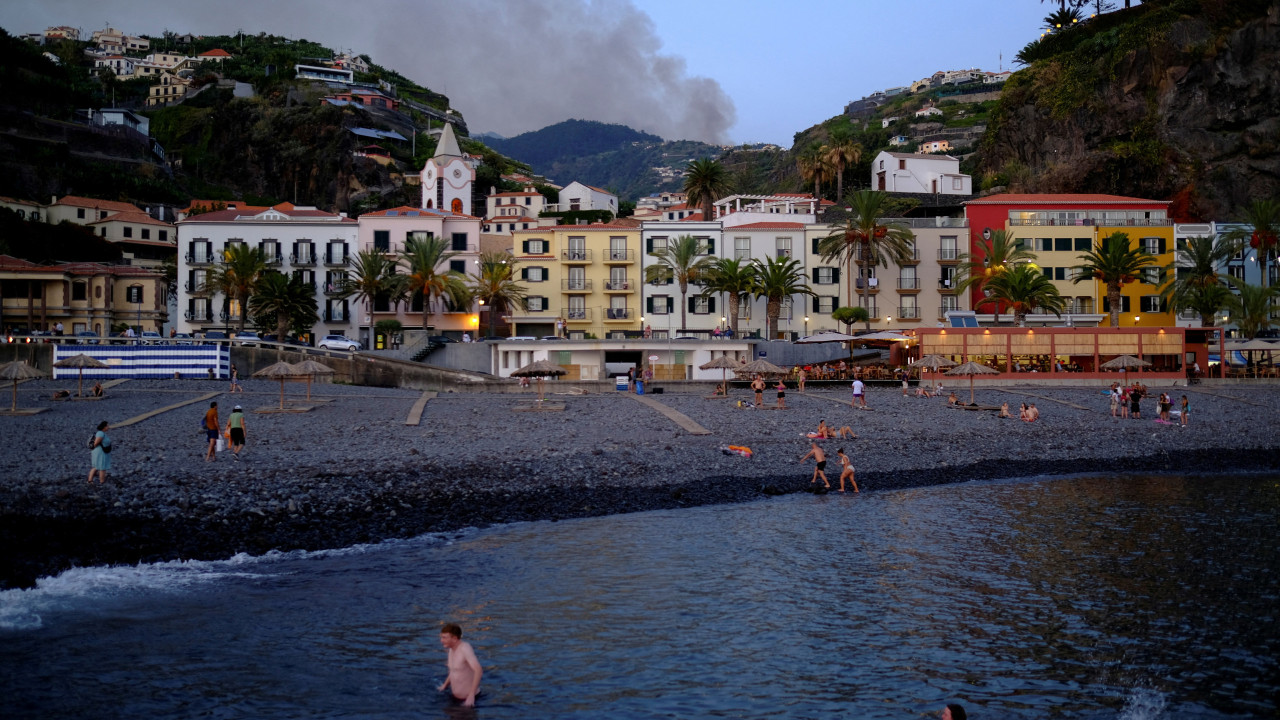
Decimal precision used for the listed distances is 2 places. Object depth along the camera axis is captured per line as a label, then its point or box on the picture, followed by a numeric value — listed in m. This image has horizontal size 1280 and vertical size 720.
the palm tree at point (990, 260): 68.06
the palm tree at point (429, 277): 68.38
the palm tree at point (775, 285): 66.69
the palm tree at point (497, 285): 70.06
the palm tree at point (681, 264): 69.69
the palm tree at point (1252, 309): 66.06
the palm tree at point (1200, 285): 66.75
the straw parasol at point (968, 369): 44.57
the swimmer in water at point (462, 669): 13.02
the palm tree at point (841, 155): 105.44
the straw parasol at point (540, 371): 41.88
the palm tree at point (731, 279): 67.56
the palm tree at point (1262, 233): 69.19
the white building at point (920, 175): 99.81
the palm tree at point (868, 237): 66.50
